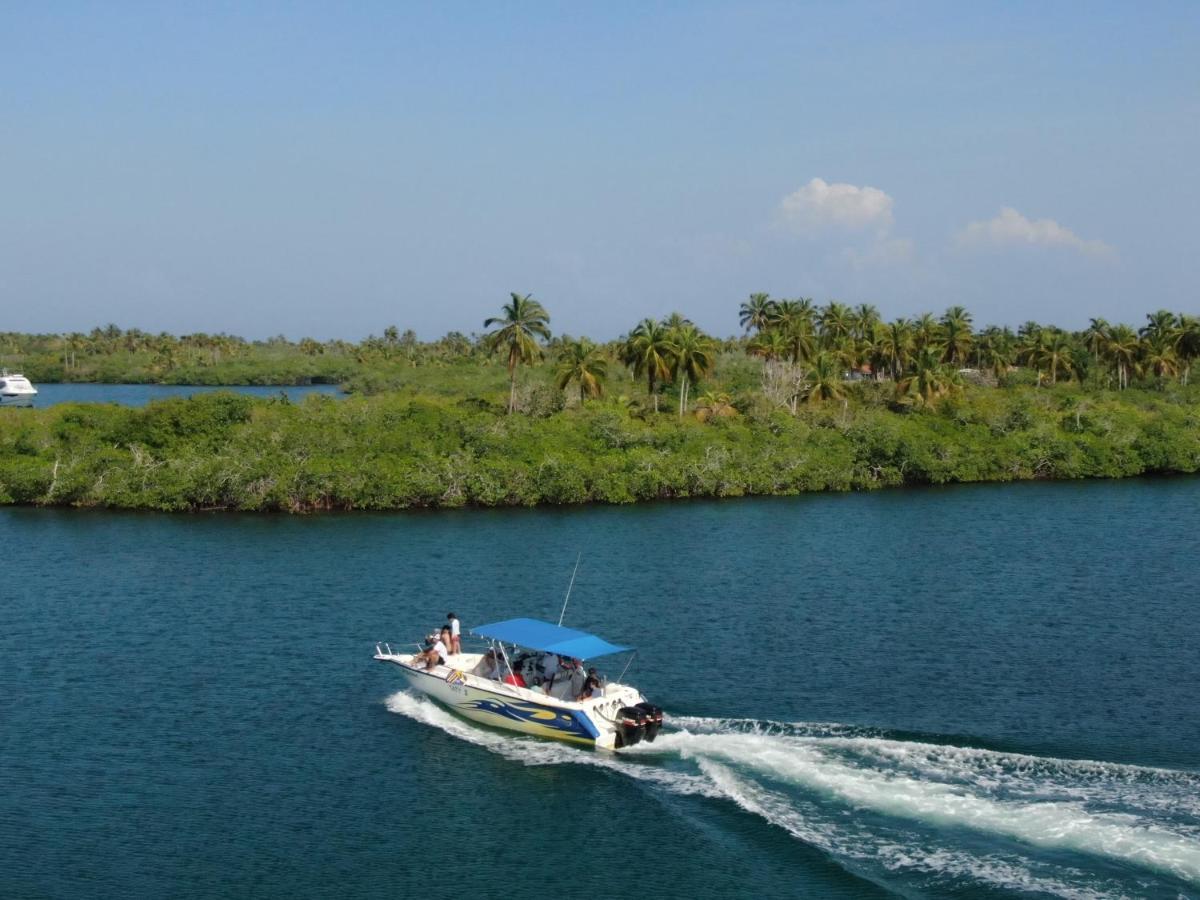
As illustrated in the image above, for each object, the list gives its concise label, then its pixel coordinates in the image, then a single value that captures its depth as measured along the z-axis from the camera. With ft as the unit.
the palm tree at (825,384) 336.49
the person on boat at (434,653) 120.78
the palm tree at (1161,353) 425.28
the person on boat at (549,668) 113.36
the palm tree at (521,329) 300.40
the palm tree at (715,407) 323.57
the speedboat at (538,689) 106.22
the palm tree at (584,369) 319.88
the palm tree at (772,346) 359.46
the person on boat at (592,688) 109.70
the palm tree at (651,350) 315.58
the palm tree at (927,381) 338.34
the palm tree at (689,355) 317.63
